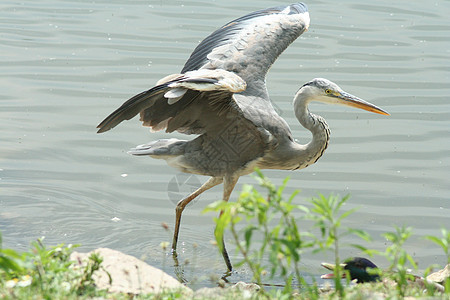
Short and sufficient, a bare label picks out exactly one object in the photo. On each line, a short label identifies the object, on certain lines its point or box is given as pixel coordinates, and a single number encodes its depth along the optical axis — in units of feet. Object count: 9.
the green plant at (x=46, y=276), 21.95
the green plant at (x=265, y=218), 21.11
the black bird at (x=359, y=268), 36.22
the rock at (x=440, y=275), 34.86
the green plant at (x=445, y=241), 21.88
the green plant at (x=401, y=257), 22.03
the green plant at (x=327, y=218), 21.49
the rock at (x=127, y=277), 25.73
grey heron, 38.75
